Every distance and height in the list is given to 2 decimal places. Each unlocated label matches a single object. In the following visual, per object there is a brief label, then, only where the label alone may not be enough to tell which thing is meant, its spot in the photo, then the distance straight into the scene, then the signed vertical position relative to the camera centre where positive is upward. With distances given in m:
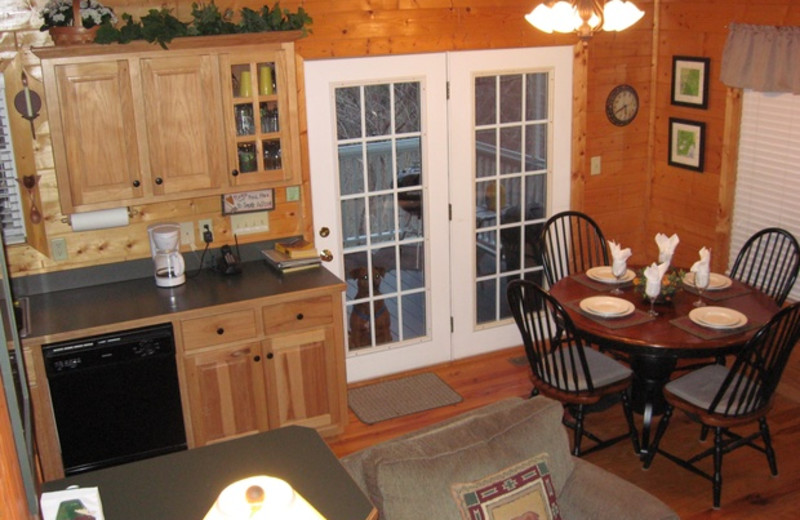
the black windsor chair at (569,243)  4.92 -1.01
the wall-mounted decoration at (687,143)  5.18 -0.44
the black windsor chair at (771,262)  4.46 -1.05
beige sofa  2.60 -1.21
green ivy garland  3.77 +0.29
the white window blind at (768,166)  4.63 -0.53
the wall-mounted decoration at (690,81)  5.06 -0.06
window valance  4.43 +0.06
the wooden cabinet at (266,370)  3.98 -1.34
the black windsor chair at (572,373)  3.97 -1.39
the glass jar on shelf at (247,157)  4.14 -0.34
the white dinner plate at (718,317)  3.86 -1.12
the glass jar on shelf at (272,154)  4.18 -0.33
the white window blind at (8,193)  3.99 -0.46
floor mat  4.72 -1.77
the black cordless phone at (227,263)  4.34 -0.88
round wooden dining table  3.77 -1.15
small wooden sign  4.43 -0.59
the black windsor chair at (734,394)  3.67 -1.43
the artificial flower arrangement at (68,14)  3.73 +0.33
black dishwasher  3.70 -1.33
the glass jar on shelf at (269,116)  4.13 -0.15
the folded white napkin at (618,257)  4.36 -0.92
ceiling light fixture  3.26 +0.23
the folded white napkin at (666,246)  4.27 -0.86
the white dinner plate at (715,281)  4.31 -1.05
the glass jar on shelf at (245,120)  4.09 -0.16
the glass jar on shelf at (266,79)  4.08 +0.03
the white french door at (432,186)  4.73 -0.61
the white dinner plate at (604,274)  4.46 -1.04
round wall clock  5.36 -0.19
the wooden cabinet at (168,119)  3.79 -0.13
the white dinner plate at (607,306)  4.02 -1.09
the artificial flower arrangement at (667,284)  4.14 -1.02
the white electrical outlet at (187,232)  4.40 -0.73
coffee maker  4.16 -0.80
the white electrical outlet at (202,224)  4.43 -0.70
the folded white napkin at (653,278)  4.02 -0.95
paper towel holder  4.15 -0.60
